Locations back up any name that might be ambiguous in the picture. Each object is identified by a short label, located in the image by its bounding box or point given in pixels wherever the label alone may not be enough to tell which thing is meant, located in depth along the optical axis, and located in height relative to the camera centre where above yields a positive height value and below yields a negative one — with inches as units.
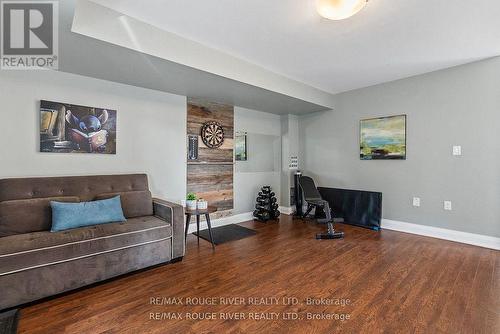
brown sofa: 71.4 -25.7
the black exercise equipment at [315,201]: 135.5 -22.2
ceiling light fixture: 69.7 +48.8
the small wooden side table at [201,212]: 118.0 -23.3
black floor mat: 134.2 -41.2
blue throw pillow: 88.0 -18.8
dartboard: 156.3 +22.2
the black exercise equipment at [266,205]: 176.9 -30.0
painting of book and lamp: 104.1 +17.9
